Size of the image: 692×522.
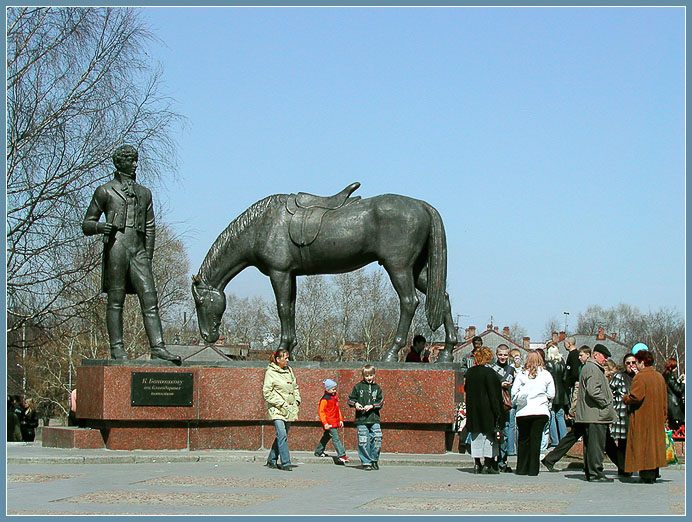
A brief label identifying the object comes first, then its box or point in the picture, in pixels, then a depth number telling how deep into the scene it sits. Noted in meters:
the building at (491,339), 97.88
